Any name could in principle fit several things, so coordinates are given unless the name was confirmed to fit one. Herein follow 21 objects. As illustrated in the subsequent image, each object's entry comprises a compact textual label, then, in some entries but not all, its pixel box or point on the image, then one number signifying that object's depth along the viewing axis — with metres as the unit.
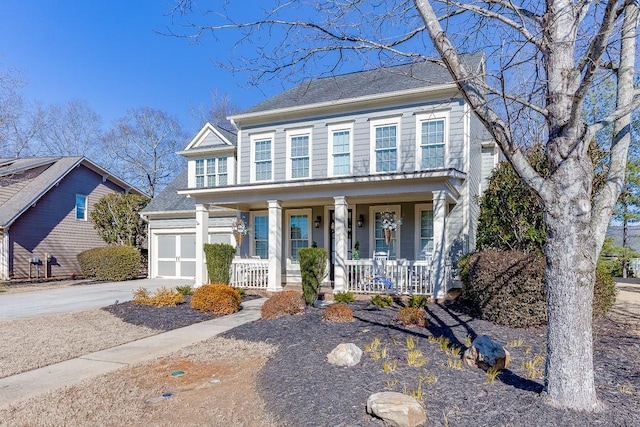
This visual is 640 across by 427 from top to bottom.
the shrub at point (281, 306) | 7.98
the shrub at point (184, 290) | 10.36
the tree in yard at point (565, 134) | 3.41
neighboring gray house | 17.38
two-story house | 10.50
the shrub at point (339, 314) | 7.30
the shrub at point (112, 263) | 17.06
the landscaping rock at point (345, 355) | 4.74
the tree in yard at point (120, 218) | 18.78
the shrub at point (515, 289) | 6.62
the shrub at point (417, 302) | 8.16
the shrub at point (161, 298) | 9.25
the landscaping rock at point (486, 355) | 4.32
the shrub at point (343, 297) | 8.97
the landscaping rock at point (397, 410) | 3.18
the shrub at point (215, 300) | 8.79
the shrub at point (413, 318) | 6.64
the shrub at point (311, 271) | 9.13
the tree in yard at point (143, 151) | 31.14
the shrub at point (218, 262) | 11.42
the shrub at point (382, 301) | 8.80
